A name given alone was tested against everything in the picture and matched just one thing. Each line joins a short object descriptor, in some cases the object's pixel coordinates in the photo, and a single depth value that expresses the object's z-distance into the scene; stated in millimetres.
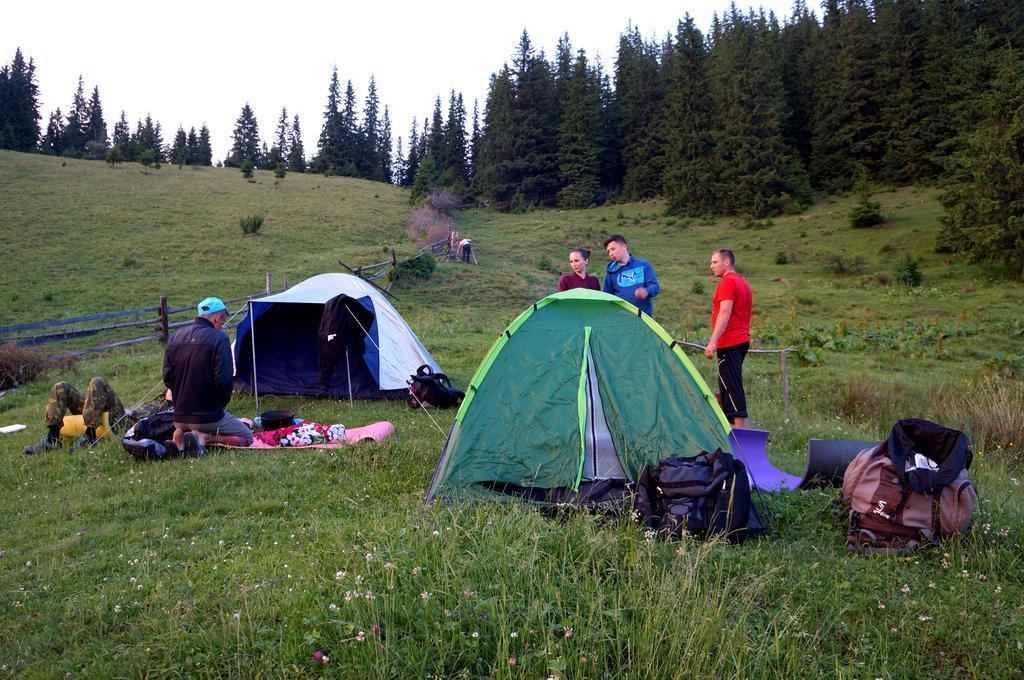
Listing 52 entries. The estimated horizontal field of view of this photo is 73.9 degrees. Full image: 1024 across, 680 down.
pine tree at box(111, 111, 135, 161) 71438
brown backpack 4098
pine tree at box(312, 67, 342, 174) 65938
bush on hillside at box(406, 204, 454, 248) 29005
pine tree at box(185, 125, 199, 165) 59347
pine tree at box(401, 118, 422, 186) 71625
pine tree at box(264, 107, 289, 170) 76925
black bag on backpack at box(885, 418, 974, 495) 4035
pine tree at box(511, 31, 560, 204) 53250
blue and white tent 9023
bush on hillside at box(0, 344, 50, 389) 10523
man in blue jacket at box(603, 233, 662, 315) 7160
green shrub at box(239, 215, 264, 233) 28656
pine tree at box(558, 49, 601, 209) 51125
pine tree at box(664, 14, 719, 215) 43312
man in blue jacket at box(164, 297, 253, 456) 6586
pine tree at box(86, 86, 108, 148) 69812
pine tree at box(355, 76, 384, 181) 67750
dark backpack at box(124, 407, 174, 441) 6746
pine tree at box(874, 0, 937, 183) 39438
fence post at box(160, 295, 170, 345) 14477
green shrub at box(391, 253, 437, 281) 21484
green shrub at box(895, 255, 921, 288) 23234
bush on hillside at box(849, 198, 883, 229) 31672
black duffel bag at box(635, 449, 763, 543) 4191
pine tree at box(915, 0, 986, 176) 36000
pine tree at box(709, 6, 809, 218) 40000
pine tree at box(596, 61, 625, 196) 53844
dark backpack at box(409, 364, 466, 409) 8797
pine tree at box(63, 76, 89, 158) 63156
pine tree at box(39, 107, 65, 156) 58500
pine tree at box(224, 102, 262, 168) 72875
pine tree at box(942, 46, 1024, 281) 23500
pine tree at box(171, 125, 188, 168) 54428
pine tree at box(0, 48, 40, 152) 56250
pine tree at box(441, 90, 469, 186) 63375
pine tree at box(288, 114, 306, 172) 67250
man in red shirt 6688
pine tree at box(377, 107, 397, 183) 74625
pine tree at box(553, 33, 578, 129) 55594
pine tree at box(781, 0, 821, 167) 46312
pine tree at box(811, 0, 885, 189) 41719
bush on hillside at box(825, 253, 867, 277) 25531
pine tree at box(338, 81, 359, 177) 64750
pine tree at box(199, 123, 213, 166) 64625
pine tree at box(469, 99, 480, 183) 63281
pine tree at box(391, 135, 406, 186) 76250
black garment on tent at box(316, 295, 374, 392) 8836
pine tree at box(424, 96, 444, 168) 63875
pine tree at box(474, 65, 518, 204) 53906
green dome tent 5129
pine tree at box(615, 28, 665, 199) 50469
